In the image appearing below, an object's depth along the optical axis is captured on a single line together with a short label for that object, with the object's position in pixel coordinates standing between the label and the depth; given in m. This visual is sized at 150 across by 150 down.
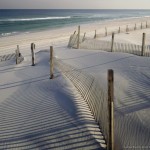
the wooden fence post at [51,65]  12.23
